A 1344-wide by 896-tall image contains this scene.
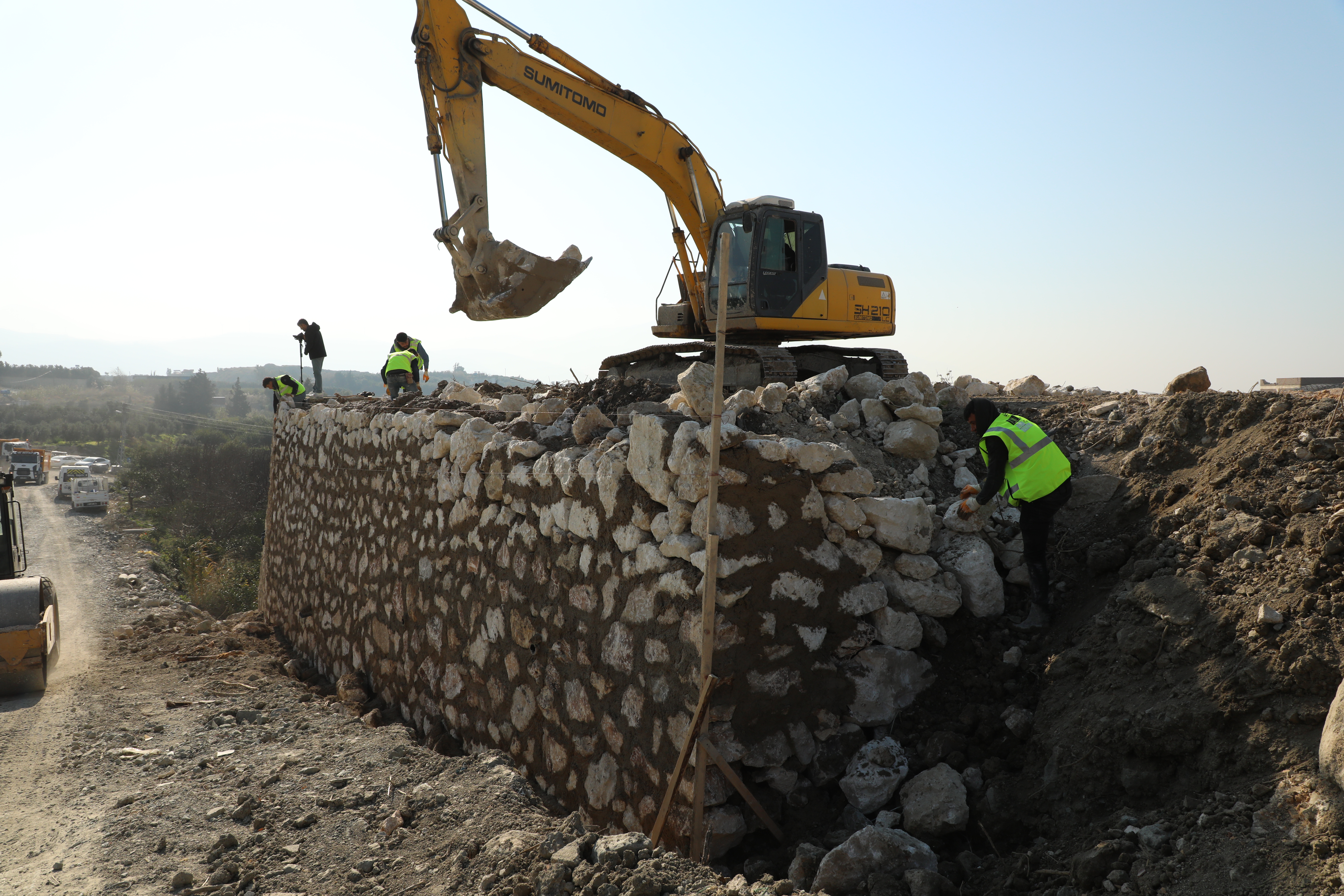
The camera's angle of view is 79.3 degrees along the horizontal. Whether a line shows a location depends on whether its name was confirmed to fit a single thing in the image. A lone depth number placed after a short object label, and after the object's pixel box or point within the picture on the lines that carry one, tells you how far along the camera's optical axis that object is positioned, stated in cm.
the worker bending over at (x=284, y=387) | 1200
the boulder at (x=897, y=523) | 395
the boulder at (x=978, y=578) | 414
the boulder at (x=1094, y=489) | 471
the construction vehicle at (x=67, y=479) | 3180
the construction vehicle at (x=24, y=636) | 805
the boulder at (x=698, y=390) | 475
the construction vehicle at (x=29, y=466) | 3684
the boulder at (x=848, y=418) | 530
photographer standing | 1309
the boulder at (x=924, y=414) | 524
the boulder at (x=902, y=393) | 550
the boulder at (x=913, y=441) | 516
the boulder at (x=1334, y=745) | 250
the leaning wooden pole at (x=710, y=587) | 337
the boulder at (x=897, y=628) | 390
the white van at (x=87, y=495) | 2989
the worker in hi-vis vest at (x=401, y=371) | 1141
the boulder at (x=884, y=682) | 379
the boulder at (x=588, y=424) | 494
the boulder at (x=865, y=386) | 578
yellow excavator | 772
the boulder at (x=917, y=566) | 402
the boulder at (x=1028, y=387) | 795
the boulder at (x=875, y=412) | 545
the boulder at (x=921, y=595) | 400
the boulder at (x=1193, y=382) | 616
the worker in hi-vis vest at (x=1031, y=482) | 424
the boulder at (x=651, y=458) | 380
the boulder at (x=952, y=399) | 611
